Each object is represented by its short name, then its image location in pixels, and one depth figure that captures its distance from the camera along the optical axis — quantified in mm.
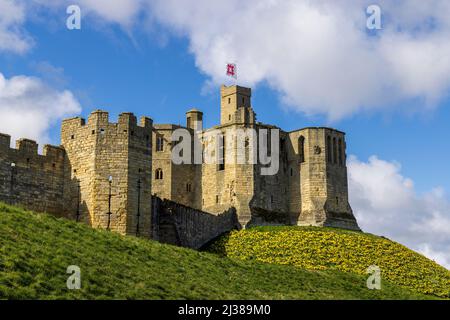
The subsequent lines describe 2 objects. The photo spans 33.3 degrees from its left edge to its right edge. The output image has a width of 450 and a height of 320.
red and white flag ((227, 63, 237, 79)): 74162
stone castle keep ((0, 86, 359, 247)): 43156
